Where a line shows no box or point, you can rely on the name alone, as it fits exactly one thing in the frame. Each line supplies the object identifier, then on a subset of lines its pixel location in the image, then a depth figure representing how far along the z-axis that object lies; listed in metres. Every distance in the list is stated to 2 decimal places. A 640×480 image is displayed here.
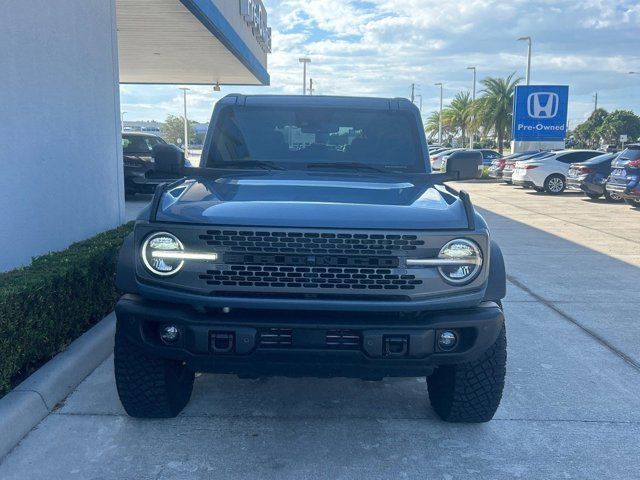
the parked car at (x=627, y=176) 15.66
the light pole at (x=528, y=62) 35.28
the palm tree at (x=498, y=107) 48.75
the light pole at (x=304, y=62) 50.12
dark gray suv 3.18
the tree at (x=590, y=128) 82.32
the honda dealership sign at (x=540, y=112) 28.52
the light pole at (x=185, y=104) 59.13
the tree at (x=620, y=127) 77.06
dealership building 5.70
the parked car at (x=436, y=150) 36.67
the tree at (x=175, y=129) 100.74
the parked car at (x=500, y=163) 26.24
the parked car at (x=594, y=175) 18.53
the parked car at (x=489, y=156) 33.39
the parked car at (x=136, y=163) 16.59
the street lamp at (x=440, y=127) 68.81
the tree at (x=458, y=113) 70.12
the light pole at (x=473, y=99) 55.56
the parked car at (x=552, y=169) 21.98
